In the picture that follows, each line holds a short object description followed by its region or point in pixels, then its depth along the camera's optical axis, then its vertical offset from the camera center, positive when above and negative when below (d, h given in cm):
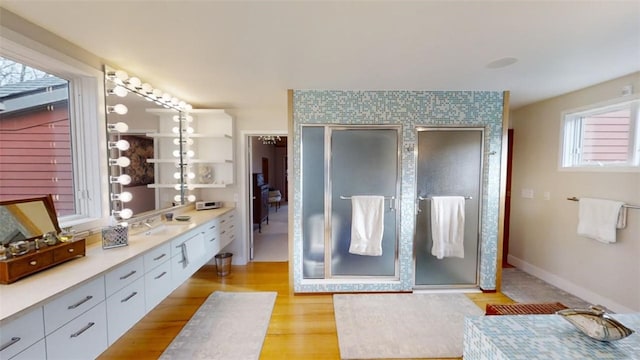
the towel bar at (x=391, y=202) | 308 -37
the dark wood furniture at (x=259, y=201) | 604 -75
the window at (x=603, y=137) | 248 +35
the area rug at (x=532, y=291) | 284 -139
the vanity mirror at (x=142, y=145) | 223 +24
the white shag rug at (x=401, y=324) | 210 -142
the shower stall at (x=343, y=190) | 305 -23
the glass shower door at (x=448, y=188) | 304 -21
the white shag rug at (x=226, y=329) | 206 -142
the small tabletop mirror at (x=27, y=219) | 145 -29
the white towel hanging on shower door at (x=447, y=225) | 304 -63
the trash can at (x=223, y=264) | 355 -127
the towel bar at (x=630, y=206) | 237 -32
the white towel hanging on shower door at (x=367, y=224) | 305 -63
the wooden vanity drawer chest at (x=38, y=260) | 129 -49
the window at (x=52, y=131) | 160 +26
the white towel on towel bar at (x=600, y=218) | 249 -47
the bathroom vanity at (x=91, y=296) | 113 -70
